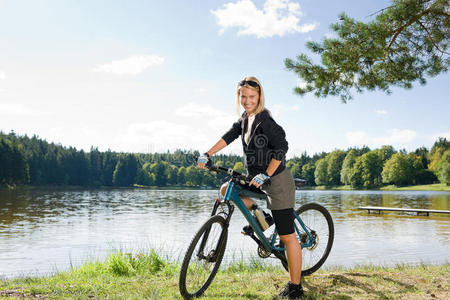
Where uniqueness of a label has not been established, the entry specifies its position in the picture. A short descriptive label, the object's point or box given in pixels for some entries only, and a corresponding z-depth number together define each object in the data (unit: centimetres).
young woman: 372
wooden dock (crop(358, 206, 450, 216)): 2230
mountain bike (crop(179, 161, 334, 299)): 370
